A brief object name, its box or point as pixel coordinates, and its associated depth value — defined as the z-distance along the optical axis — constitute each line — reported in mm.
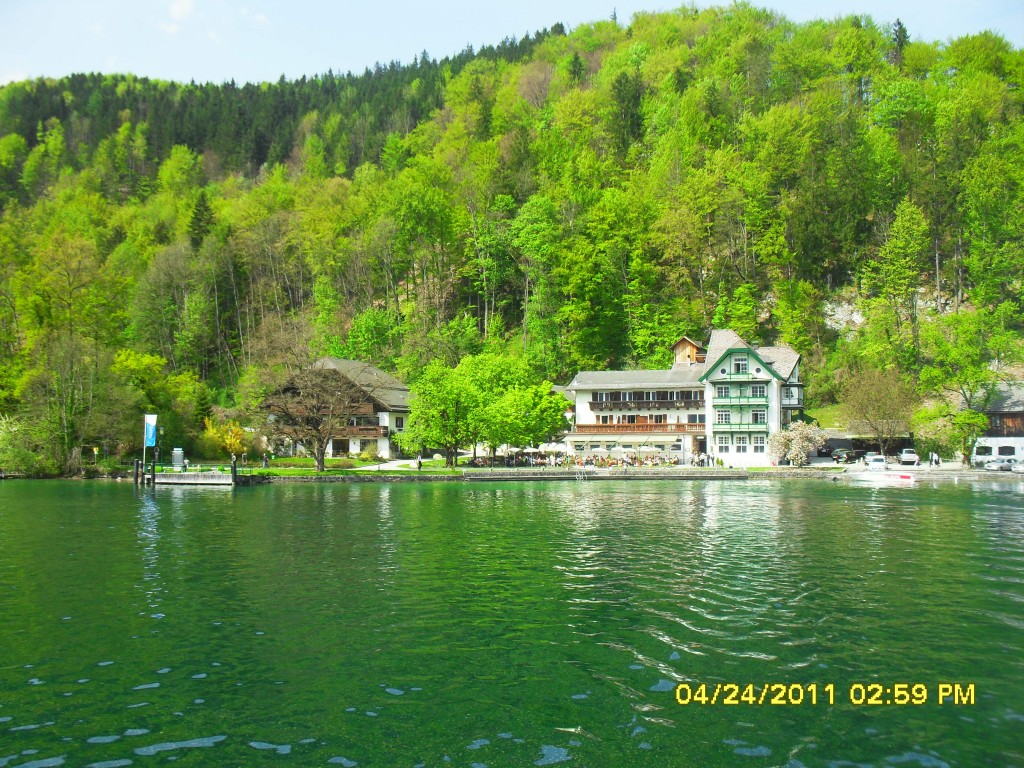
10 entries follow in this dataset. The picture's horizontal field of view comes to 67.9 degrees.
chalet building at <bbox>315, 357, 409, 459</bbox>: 85625
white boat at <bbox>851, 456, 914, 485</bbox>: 58562
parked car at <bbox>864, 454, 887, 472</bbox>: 61641
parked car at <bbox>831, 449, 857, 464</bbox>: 74806
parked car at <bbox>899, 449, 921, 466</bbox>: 69900
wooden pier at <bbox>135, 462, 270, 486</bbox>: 63844
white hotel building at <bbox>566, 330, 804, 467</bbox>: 76750
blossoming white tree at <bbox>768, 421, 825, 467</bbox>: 70750
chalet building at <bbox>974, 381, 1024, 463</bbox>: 72875
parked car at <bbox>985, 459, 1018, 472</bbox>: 66744
